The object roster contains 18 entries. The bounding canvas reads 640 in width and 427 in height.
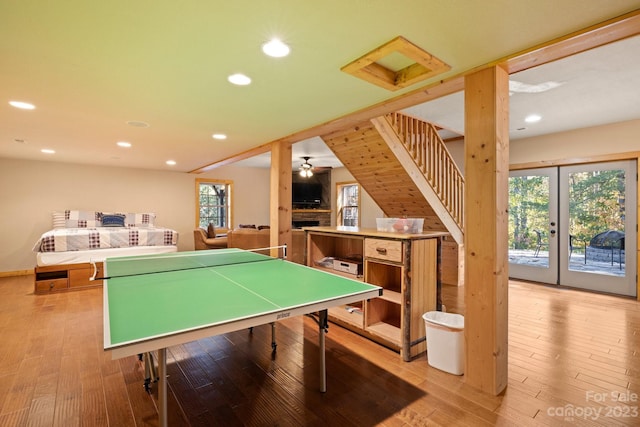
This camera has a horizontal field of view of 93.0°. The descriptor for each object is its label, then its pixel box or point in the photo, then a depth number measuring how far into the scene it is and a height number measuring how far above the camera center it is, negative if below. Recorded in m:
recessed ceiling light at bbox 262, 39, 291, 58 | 1.79 +1.01
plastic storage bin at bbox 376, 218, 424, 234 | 2.80 -0.11
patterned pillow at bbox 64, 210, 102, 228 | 6.38 -0.11
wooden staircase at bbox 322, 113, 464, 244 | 3.84 +0.66
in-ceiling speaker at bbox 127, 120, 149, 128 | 3.39 +1.03
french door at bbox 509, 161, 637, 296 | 4.43 -0.20
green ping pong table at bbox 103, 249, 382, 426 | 1.20 -0.45
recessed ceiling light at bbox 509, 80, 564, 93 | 3.05 +1.31
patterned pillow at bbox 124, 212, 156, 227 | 7.00 -0.13
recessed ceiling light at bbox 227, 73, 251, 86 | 2.23 +1.01
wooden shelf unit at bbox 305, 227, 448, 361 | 2.56 -0.68
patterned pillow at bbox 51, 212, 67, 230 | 6.32 -0.15
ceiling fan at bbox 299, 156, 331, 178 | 6.96 +1.05
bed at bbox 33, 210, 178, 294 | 4.75 -0.56
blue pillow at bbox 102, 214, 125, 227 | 6.61 -0.14
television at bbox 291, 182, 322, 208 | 9.05 +0.59
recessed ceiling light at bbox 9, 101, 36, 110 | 2.76 +1.01
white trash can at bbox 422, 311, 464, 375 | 2.29 -1.02
